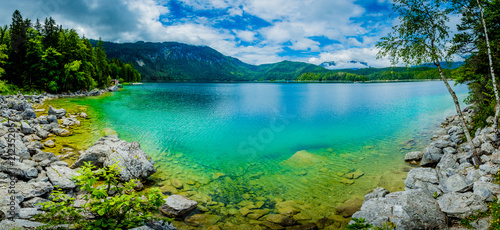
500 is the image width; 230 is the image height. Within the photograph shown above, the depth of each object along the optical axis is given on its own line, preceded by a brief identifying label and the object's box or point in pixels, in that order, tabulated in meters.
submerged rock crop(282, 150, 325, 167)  18.52
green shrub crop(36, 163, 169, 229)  5.90
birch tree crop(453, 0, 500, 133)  13.60
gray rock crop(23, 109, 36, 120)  23.66
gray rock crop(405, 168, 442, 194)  11.81
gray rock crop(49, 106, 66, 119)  27.73
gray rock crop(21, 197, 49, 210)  8.44
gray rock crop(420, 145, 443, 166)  16.55
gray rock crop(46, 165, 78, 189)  10.67
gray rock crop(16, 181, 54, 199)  9.17
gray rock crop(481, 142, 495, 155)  13.35
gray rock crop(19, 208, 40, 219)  7.30
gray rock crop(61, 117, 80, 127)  25.14
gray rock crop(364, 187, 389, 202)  12.07
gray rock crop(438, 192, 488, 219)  8.74
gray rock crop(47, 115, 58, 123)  23.50
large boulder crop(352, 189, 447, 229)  8.69
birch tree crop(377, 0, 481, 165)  14.55
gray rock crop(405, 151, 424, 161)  18.27
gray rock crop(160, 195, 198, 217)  10.89
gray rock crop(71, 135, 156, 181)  14.00
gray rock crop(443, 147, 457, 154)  16.32
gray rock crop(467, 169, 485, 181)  11.07
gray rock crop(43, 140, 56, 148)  17.86
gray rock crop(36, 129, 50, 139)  19.44
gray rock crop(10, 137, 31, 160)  13.34
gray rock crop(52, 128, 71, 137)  21.55
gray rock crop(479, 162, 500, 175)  10.99
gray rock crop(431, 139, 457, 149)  17.42
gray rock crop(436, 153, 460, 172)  14.28
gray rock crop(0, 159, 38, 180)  10.70
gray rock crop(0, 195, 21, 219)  7.10
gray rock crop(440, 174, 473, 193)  10.45
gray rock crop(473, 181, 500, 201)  9.24
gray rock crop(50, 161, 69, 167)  13.21
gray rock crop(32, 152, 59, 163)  13.61
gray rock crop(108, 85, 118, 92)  87.05
